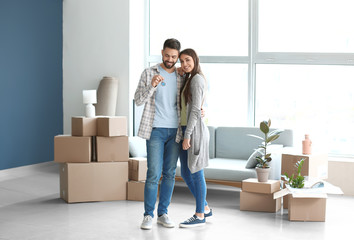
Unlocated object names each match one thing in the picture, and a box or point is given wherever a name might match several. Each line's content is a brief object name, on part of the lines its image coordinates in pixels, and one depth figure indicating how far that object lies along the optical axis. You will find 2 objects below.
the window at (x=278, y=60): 5.83
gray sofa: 4.94
